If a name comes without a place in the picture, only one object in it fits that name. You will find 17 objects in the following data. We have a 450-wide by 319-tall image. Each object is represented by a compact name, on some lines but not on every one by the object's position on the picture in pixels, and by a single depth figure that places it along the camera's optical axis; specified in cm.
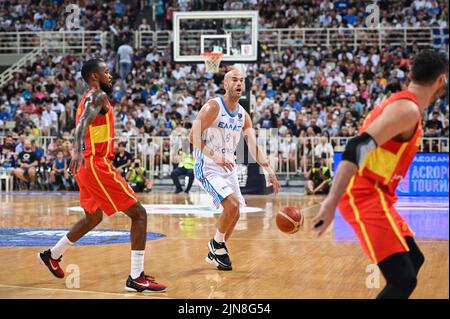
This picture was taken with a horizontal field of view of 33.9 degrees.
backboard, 1900
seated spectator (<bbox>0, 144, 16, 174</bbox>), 2216
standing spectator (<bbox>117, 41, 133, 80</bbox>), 2691
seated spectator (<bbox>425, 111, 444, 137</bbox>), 2095
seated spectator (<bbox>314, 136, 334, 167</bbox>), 2034
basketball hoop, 1902
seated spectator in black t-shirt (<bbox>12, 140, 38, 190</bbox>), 2186
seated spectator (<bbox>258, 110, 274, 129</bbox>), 2175
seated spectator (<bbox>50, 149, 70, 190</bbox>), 2145
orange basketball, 640
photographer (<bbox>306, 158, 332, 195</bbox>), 1984
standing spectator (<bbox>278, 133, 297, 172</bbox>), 2109
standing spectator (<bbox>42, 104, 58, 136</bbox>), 2427
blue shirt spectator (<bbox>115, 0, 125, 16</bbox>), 3034
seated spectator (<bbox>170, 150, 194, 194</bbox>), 2027
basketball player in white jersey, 788
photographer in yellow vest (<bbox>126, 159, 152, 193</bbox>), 2067
